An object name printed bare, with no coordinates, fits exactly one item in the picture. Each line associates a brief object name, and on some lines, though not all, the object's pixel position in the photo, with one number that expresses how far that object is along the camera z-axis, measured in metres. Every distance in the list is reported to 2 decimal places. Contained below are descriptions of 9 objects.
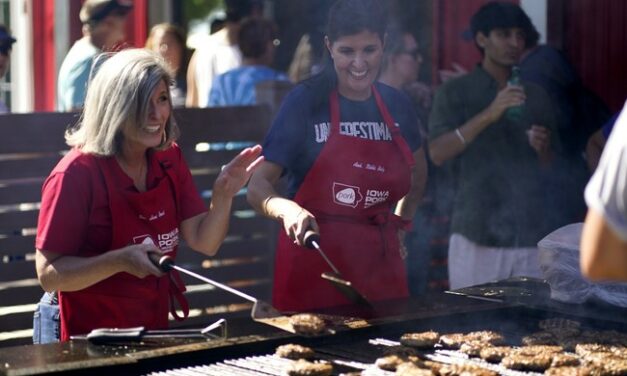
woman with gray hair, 3.48
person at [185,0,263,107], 7.82
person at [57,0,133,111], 6.73
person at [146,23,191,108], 8.13
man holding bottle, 5.77
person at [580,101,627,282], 2.04
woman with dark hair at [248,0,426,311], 4.27
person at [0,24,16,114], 6.54
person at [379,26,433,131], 6.74
